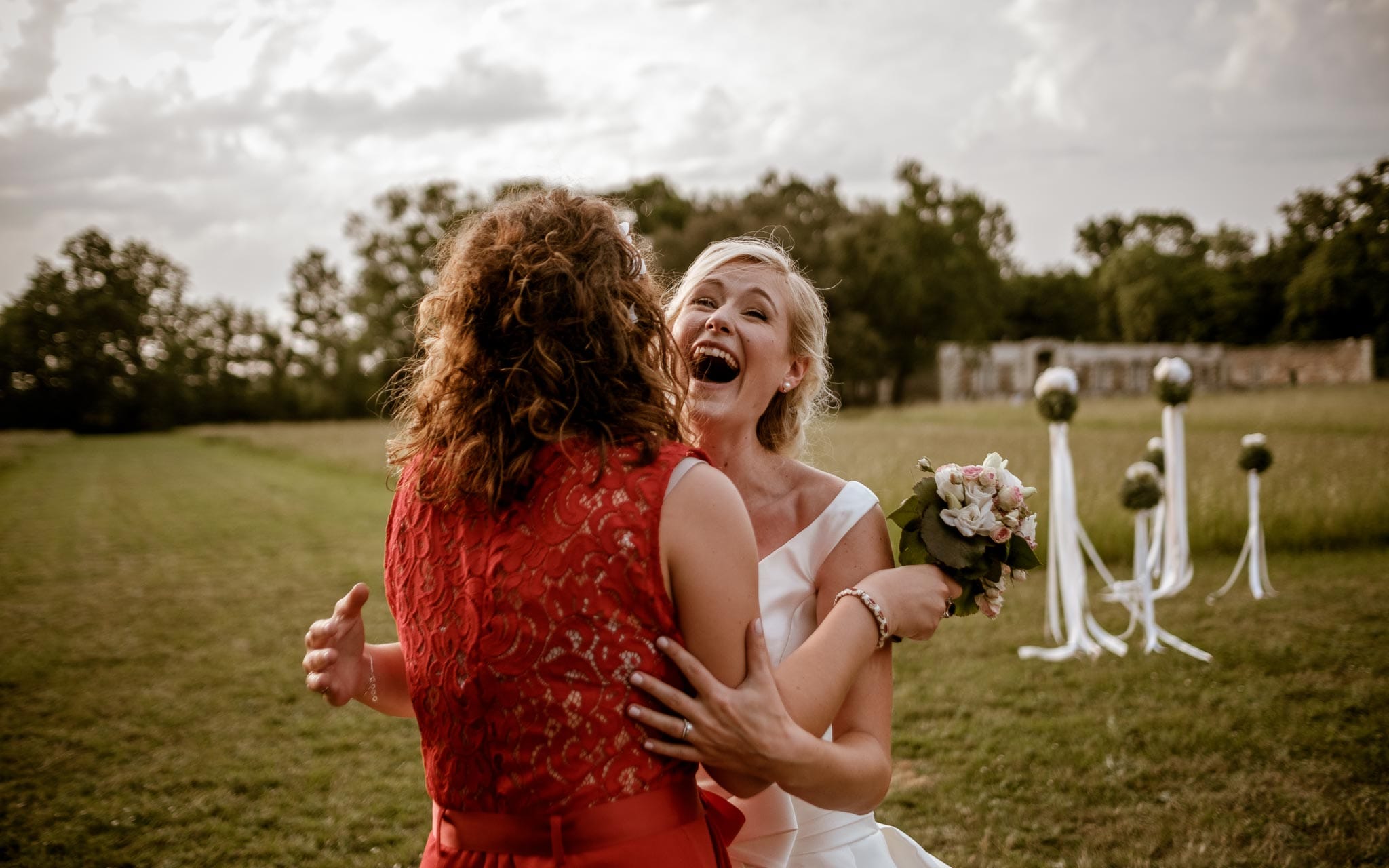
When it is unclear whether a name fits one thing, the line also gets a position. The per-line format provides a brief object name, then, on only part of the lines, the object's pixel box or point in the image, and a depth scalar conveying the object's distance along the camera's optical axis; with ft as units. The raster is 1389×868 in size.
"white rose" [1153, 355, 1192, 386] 27.84
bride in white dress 6.80
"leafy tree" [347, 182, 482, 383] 195.11
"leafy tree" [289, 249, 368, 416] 217.77
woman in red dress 5.34
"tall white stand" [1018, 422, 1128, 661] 25.48
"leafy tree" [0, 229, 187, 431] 147.43
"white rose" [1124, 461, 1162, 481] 28.25
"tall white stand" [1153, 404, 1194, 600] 28.55
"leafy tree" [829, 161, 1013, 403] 145.28
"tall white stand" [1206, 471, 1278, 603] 31.19
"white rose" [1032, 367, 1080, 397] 26.00
